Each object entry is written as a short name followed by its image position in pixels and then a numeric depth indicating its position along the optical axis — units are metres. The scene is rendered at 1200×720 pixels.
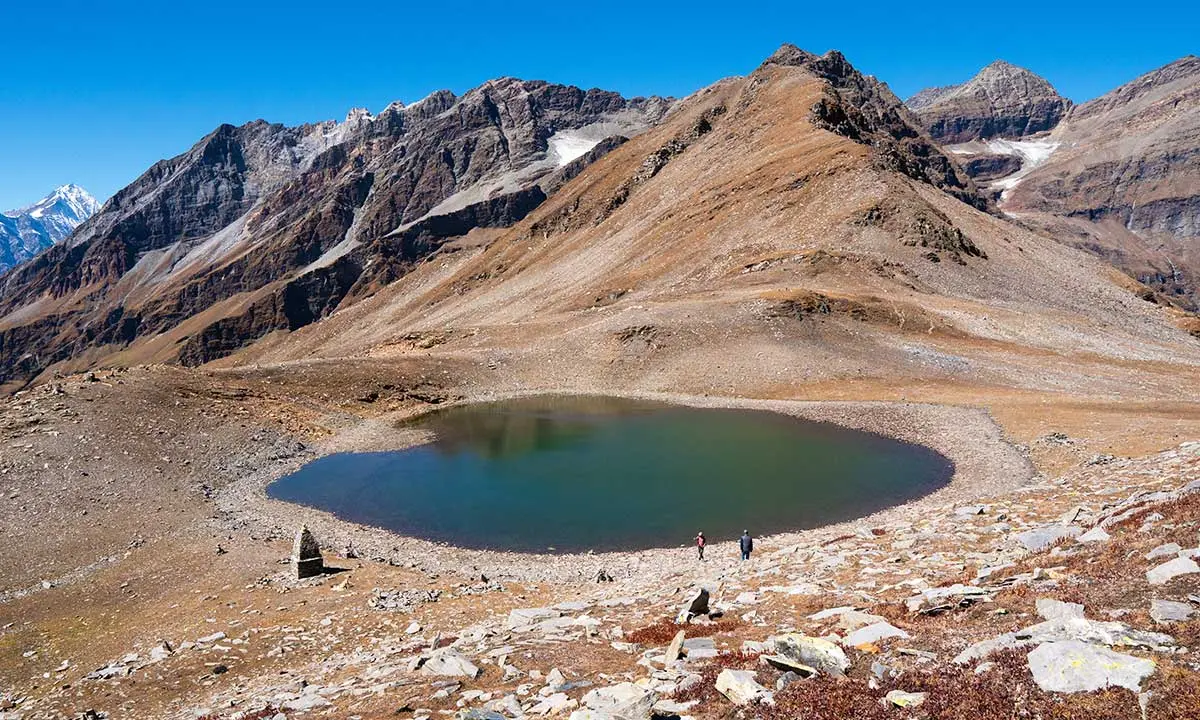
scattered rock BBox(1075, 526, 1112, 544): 13.80
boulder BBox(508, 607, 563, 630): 16.06
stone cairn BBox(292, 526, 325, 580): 24.39
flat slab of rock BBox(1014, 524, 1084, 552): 15.31
